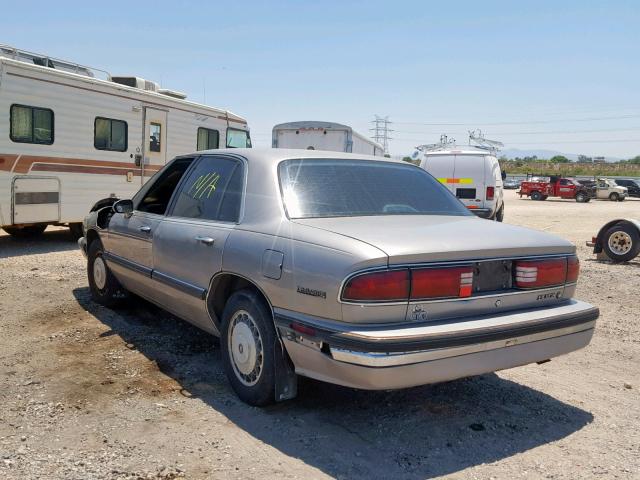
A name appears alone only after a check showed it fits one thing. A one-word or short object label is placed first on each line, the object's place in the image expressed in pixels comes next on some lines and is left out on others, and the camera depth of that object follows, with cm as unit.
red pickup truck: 3775
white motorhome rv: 897
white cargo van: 1464
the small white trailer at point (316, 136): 1709
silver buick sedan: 299
